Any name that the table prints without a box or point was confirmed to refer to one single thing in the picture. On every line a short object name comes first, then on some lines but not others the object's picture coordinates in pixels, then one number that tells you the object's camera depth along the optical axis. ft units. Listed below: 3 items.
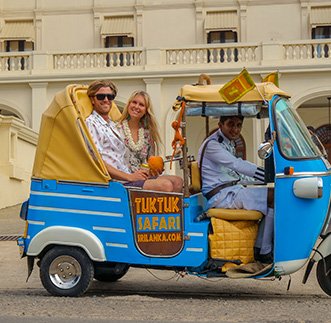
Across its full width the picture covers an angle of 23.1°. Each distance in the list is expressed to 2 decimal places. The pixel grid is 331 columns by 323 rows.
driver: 24.98
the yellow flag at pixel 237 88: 24.23
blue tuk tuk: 24.39
